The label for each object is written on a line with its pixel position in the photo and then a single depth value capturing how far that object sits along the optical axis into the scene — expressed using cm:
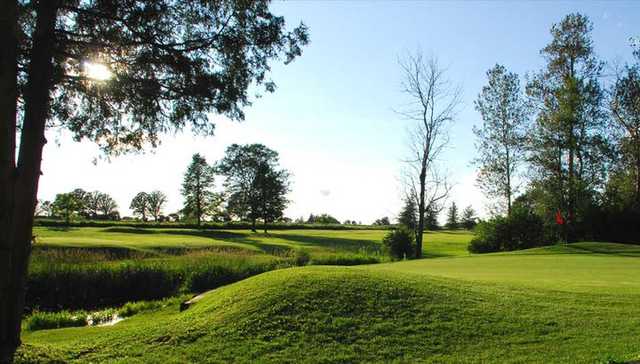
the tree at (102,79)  718
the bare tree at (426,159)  3919
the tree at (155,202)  9925
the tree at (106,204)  10406
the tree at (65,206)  5734
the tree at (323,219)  11300
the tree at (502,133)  4397
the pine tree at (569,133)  3981
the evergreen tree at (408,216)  8094
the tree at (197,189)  7962
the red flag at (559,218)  3859
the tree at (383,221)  12033
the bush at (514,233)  3950
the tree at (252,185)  8569
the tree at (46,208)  6988
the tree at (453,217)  11344
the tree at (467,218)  11229
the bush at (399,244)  3719
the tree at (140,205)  9919
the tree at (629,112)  4103
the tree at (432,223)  10094
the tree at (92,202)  9732
